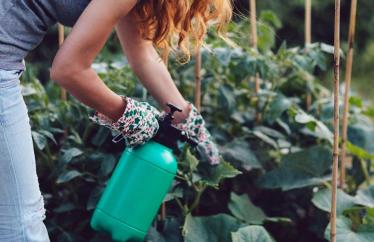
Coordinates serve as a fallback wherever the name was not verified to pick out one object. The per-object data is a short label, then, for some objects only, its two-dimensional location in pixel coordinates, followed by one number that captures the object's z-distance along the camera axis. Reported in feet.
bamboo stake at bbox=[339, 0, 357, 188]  5.92
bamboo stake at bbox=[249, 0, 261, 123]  7.84
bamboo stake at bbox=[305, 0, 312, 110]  8.38
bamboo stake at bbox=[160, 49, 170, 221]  6.64
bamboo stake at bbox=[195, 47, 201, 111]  6.94
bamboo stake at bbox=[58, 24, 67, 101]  7.13
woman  4.56
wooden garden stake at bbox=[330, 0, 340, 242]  5.09
